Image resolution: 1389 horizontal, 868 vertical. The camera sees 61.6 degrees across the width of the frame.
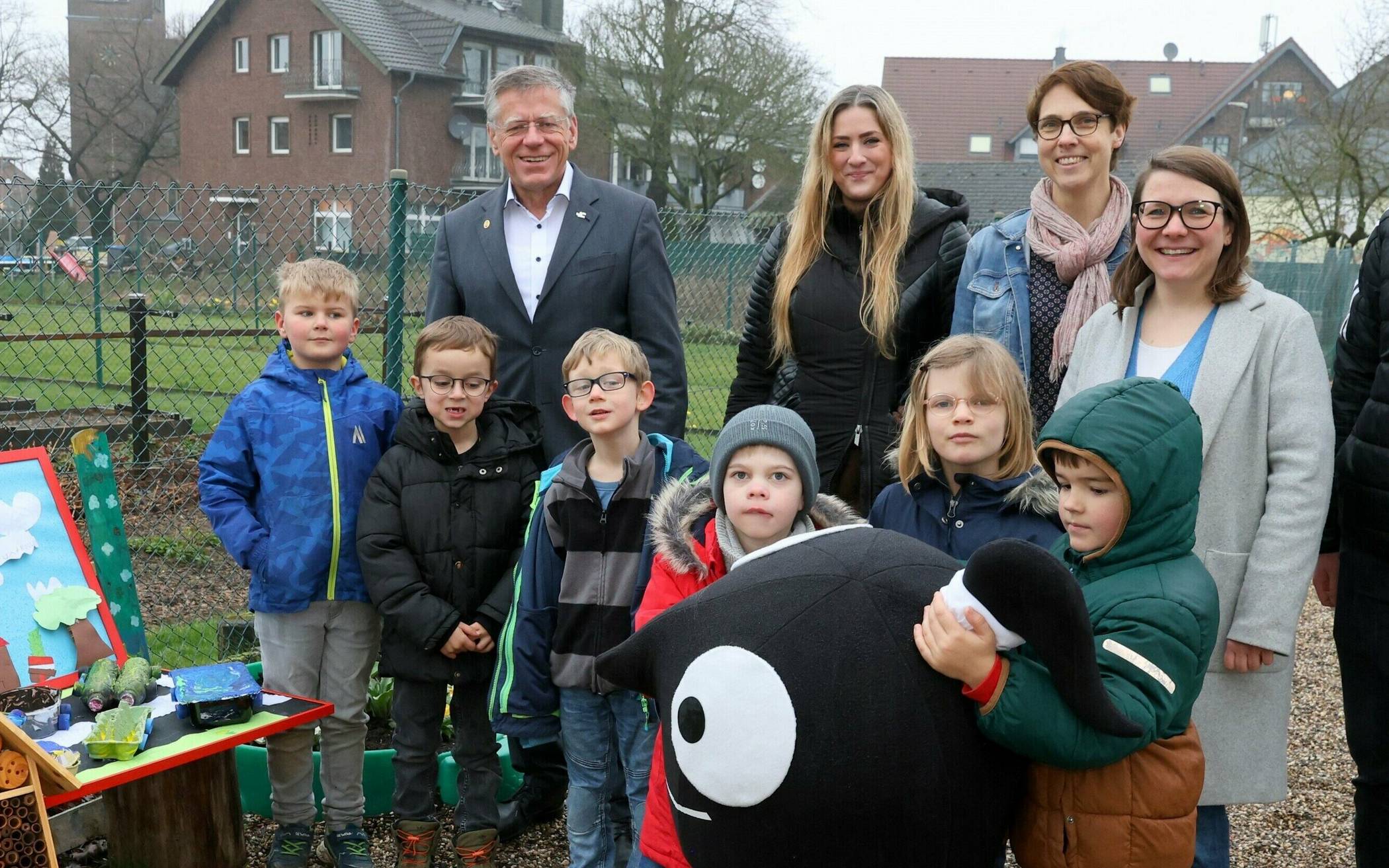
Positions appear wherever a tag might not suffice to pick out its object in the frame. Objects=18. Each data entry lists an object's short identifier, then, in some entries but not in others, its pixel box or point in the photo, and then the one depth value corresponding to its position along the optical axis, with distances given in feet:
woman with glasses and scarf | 10.88
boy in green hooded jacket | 6.64
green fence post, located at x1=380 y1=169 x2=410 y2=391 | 15.94
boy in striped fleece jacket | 10.91
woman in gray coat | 8.85
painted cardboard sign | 11.25
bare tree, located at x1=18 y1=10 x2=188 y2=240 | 136.87
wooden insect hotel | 8.89
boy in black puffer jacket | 11.47
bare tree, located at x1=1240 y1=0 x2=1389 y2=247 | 70.13
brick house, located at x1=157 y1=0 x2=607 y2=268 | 125.80
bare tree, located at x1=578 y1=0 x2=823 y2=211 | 101.65
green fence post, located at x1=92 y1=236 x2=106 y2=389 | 28.86
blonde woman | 11.60
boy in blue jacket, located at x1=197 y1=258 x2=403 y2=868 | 11.77
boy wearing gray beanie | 8.95
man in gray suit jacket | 12.45
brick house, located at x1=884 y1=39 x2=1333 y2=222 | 149.89
